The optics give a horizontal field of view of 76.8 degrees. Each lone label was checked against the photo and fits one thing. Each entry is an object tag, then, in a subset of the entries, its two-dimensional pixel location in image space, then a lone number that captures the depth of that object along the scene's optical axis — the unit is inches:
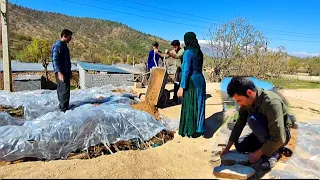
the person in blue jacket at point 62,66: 133.7
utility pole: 217.9
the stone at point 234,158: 76.7
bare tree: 371.6
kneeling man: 64.8
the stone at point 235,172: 70.8
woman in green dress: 116.2
